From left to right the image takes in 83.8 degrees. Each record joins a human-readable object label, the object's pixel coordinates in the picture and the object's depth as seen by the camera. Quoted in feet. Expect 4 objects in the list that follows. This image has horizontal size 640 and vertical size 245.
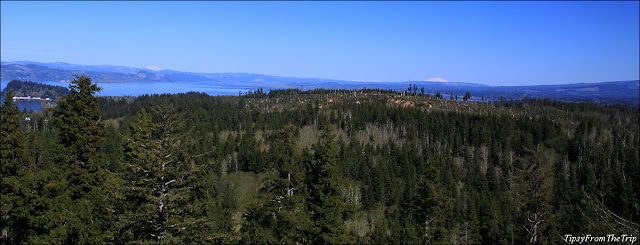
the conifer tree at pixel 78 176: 58.03
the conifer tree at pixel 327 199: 64.44
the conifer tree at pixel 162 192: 45.62
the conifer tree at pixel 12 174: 59.88
